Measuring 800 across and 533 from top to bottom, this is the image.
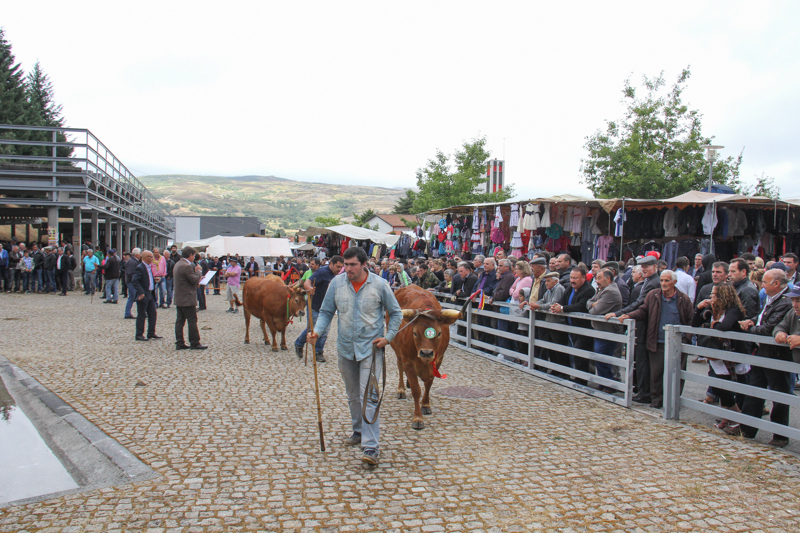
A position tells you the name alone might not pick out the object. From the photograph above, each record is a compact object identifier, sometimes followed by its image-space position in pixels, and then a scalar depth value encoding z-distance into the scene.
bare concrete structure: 21.75
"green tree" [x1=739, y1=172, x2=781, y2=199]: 33.50
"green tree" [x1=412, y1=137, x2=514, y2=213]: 42.47
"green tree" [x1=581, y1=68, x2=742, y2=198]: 29.91
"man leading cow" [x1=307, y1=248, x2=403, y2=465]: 5.51
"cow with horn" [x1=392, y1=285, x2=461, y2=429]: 6.18
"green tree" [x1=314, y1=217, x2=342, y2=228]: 96.11
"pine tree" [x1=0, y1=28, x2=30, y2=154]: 36.06
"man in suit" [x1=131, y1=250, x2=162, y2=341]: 11.95
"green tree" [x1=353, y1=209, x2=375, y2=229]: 77.29
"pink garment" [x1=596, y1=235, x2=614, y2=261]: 13.91
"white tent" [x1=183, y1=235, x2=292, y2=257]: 24.12
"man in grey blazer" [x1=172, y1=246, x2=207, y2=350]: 10.80
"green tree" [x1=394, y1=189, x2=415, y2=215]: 73.94
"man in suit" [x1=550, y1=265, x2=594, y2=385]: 8.46
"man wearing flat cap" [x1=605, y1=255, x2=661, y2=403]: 7.41
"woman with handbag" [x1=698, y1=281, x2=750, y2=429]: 6.40
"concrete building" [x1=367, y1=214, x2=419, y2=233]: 70.56
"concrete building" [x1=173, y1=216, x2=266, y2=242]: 77.12
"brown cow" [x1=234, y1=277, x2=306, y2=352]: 11.37
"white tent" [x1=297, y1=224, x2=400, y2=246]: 22.12
